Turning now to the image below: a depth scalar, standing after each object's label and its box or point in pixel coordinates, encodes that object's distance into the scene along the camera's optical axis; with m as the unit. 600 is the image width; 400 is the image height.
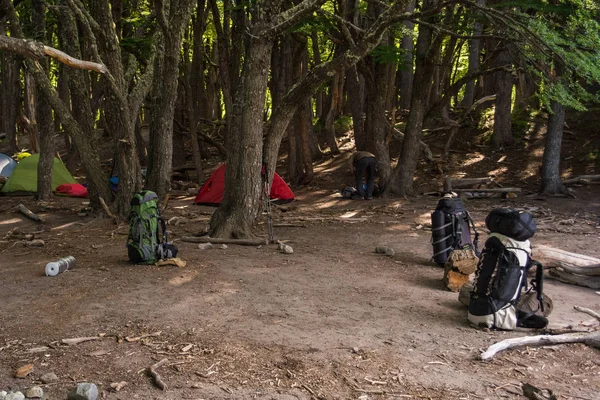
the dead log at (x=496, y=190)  15.20
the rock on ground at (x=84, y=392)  4.30
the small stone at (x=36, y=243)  10.20
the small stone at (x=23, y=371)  4.75
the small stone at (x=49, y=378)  4.67
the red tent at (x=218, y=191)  14.85
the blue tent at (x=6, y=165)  18.61
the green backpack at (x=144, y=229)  8.25
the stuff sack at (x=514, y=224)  5.95
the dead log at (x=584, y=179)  15.44
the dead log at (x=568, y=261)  7.93
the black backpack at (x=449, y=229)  8.67
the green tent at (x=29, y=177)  16.48
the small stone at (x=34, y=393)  4.41
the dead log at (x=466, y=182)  15.70
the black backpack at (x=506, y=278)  5.91
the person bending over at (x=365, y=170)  15.73
